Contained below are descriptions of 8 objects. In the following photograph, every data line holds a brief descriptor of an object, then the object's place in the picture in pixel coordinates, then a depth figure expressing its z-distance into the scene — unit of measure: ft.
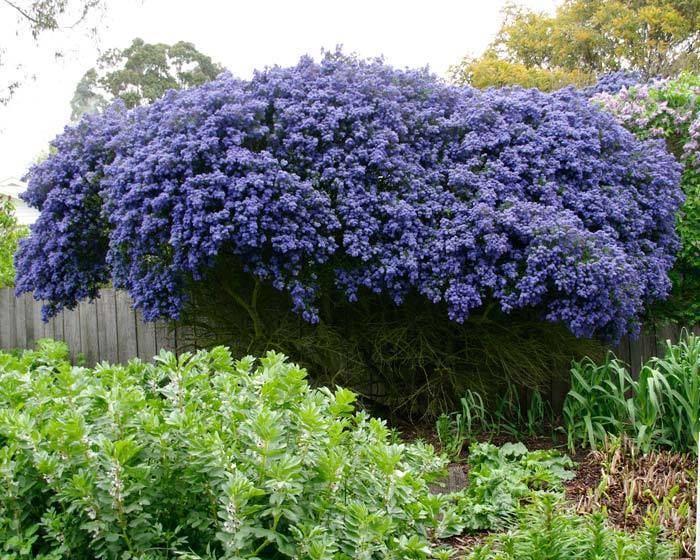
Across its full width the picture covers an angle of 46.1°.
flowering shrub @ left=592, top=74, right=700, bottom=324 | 23.88
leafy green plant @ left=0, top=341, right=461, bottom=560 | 7.50
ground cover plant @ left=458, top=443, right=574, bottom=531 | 12.76
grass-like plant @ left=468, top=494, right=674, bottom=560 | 10.17
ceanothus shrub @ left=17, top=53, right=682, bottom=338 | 18.17
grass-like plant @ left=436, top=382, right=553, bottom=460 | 18.78
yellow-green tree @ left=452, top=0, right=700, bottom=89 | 65.57
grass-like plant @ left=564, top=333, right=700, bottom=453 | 15.83
